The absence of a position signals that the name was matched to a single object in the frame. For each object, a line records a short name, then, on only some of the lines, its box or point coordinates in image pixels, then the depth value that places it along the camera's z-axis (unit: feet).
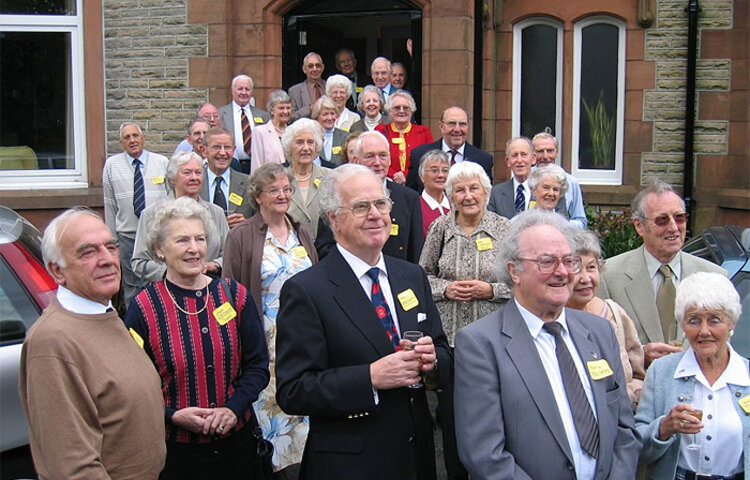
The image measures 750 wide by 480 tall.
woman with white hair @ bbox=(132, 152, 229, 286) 18.54
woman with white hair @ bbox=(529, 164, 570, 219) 21.12
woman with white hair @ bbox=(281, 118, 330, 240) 21.29
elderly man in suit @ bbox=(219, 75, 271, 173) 32.57
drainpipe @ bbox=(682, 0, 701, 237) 34.94
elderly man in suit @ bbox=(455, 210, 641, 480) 10.26
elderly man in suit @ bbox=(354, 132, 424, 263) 19.97
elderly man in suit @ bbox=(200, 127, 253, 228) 23.40
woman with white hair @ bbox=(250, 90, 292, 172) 28.63
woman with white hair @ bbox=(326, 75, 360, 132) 31.40
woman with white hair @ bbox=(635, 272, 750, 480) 11.64
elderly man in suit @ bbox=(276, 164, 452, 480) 10.83
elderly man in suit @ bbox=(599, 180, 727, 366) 15.16
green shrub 31.19
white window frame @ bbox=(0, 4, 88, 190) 39.40
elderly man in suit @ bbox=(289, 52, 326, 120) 34.88
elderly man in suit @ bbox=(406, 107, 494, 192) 26.45
